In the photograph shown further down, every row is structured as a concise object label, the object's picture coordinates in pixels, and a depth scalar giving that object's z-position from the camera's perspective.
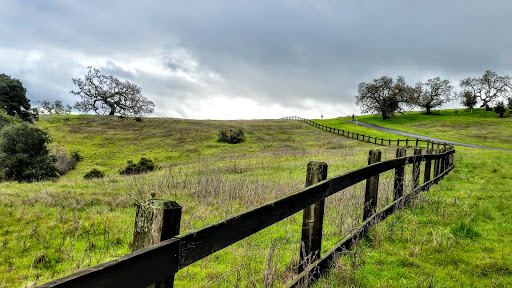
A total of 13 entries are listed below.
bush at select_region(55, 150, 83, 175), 29.34
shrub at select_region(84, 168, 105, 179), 25.27
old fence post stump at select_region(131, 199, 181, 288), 1.57
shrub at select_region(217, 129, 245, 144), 45.75
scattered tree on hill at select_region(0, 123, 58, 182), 23.84
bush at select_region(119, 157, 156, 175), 27.23
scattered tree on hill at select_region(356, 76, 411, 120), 69.69
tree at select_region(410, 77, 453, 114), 77.06
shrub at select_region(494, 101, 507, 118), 67.69
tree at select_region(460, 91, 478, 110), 79.12
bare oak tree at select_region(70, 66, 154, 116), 59.84
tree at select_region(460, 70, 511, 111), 76.78
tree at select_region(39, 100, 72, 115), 93.93
